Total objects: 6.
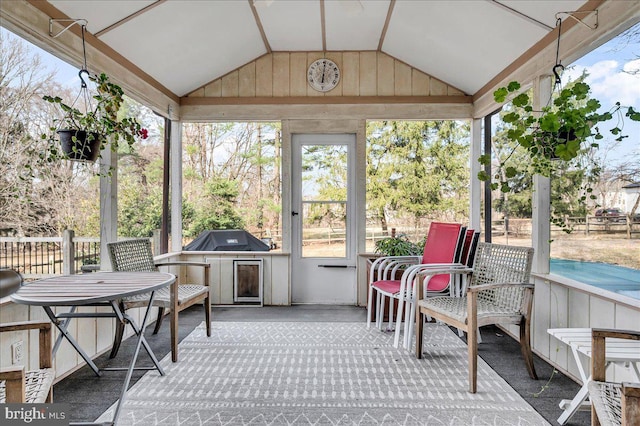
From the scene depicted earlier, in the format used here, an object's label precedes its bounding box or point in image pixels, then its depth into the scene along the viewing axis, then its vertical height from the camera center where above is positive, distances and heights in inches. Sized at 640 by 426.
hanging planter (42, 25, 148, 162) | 93.0 +22.9
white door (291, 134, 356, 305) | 183.2 -2.6
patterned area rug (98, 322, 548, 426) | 81.4 -42.4
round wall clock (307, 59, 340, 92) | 178.4 +64.1
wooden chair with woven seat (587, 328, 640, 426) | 44.7 -23.9
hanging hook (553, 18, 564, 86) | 105.1 +40.9
